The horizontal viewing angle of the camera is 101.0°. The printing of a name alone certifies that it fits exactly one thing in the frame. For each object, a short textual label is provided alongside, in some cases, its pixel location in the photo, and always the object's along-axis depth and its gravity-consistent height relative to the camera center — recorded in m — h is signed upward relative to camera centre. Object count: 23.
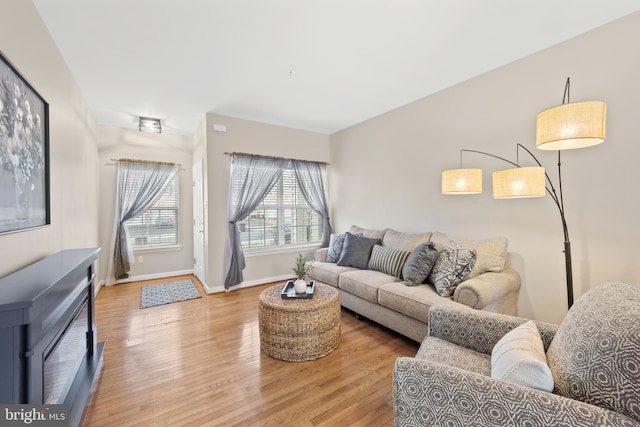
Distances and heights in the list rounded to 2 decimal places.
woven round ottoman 2.23 -0.97
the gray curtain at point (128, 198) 4.30 +0.34
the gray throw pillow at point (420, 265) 2.63 -0.52
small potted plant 2.51 -0.61
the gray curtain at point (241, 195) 3.98 +0.34
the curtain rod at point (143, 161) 4.32 +0.96
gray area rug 3.57 -1.12
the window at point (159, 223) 4.55 -0.10
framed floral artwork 1.35 +0.39
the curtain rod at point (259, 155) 3.99 +0.96
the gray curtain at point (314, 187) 4.68 +0.50
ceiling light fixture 3.97 +1.42
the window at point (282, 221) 4.39 -0.09
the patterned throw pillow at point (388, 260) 2.97 -0.55
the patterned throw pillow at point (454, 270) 2.35 -0.52
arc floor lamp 1.56 +0.43
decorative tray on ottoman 2.45 -0.74
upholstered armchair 0.79 -0.61
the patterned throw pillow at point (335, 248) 3.76 -0.49
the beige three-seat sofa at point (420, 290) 2.22 -0.73
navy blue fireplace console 1.00 -0.55
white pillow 0.97 -0.61
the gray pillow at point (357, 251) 3.39 -0.49
